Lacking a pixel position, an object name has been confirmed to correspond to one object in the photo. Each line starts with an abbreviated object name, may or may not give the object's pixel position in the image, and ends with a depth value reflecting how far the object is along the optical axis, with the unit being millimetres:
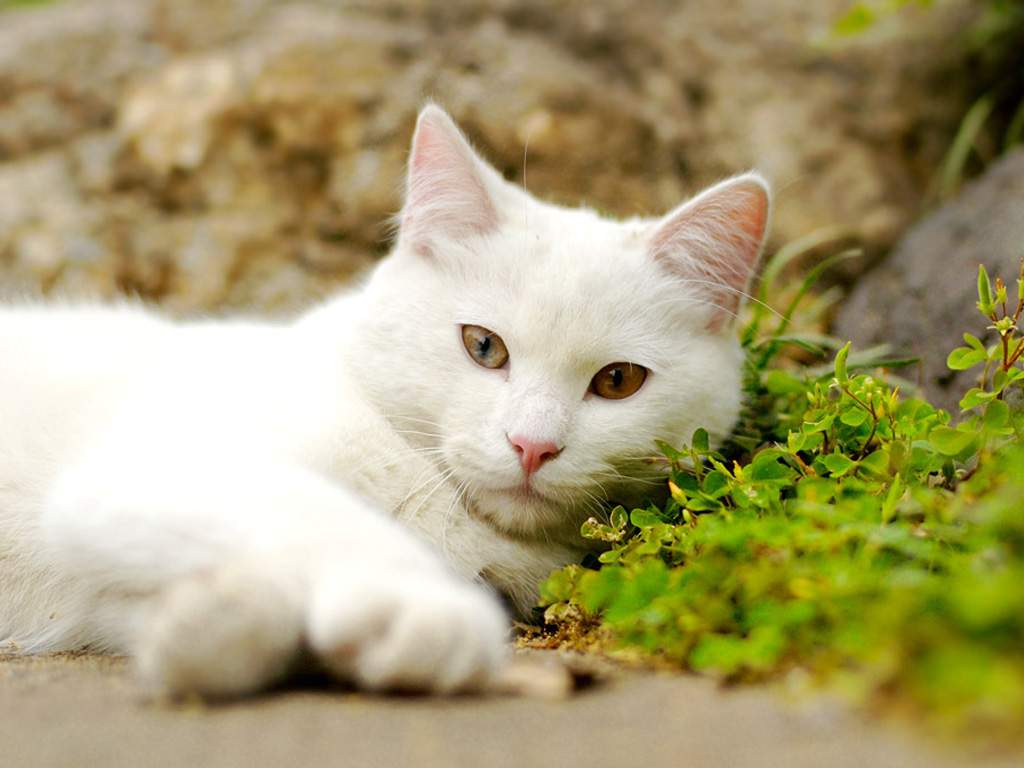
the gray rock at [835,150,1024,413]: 650
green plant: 418
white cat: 492
